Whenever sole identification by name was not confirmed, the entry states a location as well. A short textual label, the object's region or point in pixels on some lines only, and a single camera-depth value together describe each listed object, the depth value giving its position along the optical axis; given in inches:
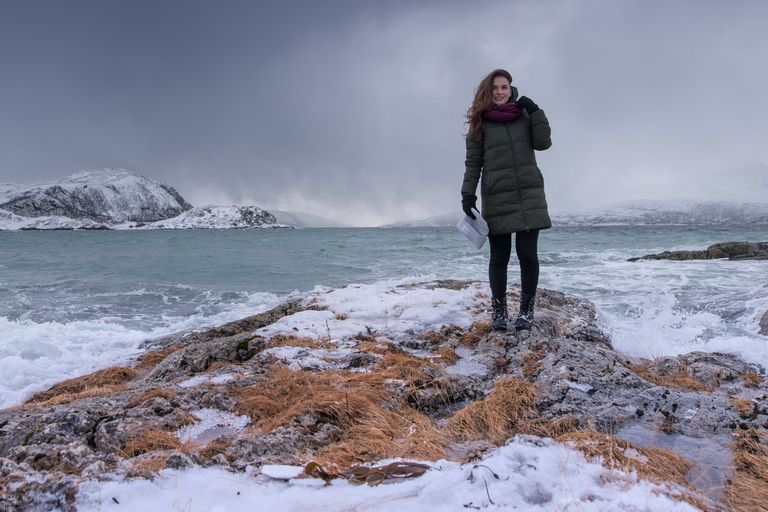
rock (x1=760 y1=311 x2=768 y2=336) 193.3
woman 141.8
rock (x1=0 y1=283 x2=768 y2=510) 60.2
